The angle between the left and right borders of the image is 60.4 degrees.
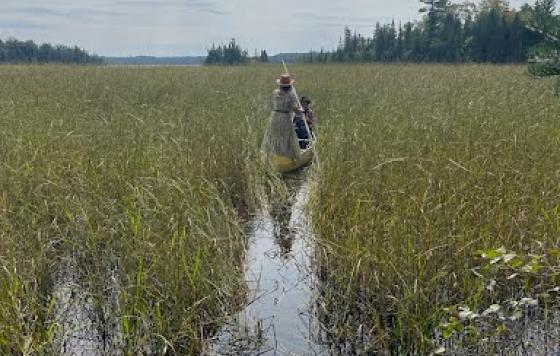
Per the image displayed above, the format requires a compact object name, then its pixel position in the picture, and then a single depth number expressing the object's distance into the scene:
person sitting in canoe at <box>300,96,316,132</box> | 8.24
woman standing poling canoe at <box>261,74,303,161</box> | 6.85
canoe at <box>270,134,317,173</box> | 6.76
